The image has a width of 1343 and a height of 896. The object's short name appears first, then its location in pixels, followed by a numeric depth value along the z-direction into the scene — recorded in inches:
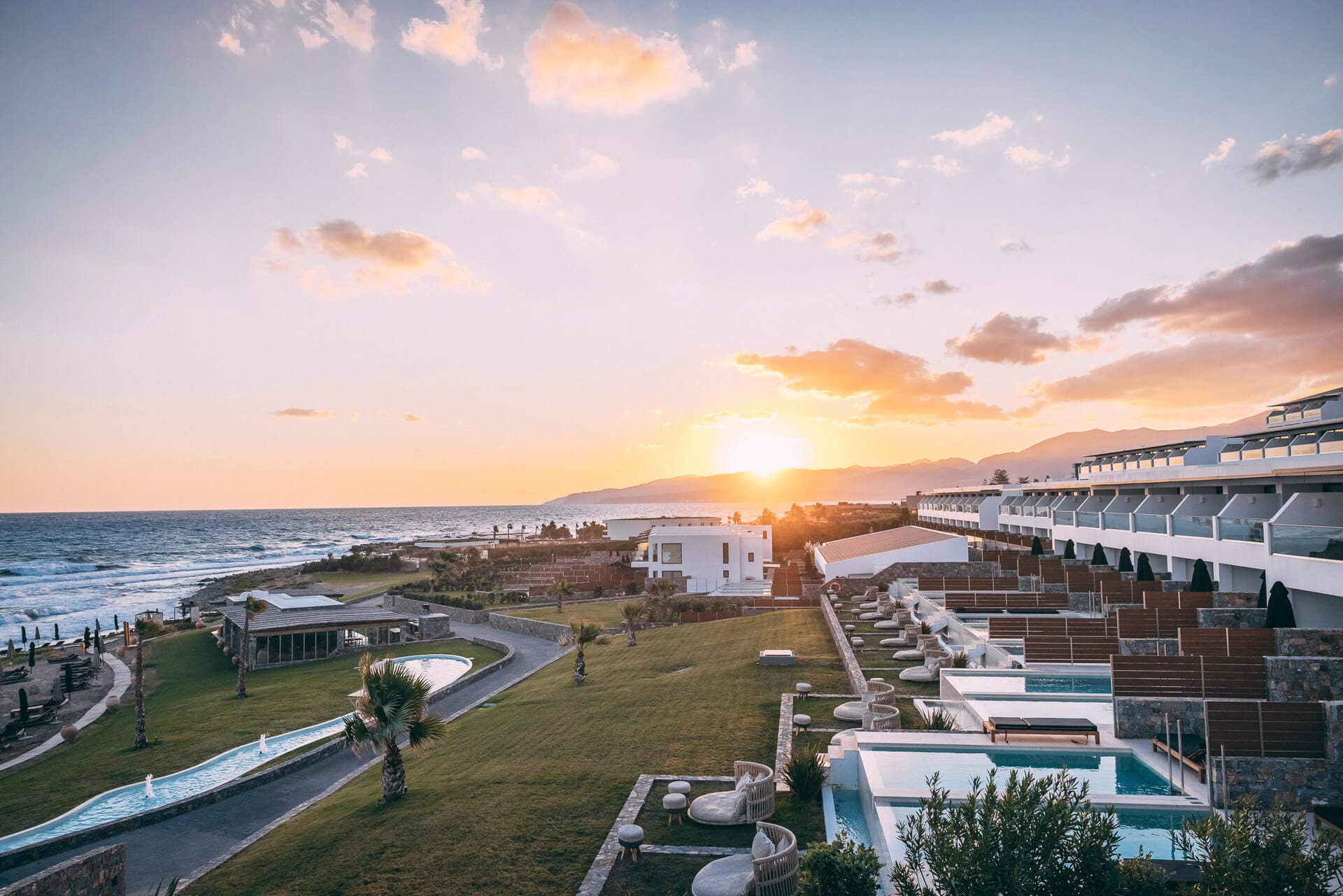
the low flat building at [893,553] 1469.0
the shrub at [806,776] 475.5
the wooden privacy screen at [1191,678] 470.0
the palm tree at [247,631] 1103.6
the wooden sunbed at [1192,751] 395.9
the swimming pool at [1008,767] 400.8
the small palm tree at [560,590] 1766.7
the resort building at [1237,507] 733.9
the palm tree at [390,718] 589.0
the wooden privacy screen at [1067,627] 686.5
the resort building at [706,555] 2038.6
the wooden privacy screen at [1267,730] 368.8
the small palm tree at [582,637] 998.4
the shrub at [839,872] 290.2
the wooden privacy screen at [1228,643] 557.3
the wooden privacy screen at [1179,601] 764.6
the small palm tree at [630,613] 1296.8
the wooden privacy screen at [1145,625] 665.0
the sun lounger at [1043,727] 467.2
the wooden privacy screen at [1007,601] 998.4
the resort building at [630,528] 3588.6
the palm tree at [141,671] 876.6
